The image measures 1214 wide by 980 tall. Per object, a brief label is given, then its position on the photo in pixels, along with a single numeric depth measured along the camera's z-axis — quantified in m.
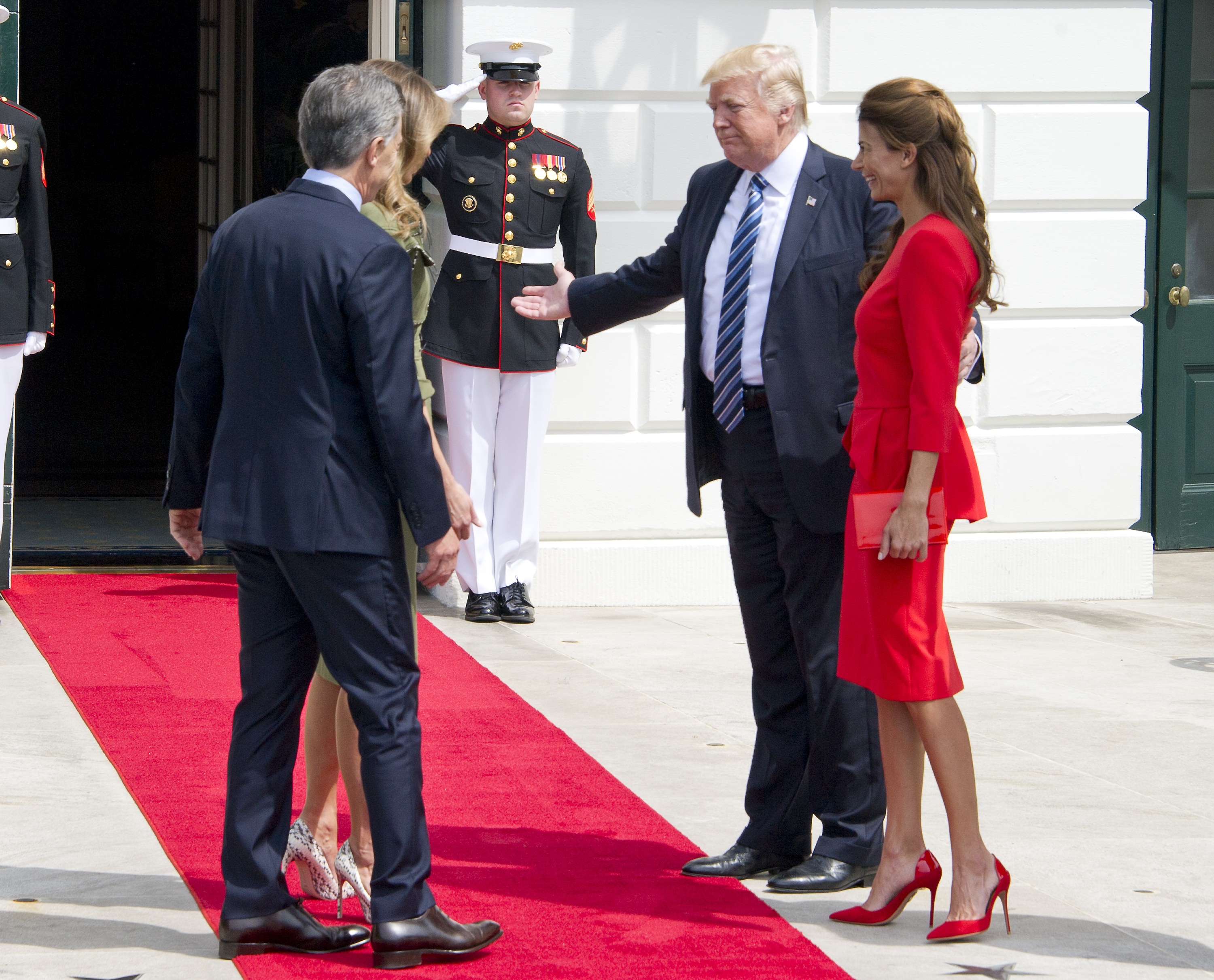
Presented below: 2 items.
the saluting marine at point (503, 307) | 12.88
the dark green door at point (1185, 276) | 16.44
